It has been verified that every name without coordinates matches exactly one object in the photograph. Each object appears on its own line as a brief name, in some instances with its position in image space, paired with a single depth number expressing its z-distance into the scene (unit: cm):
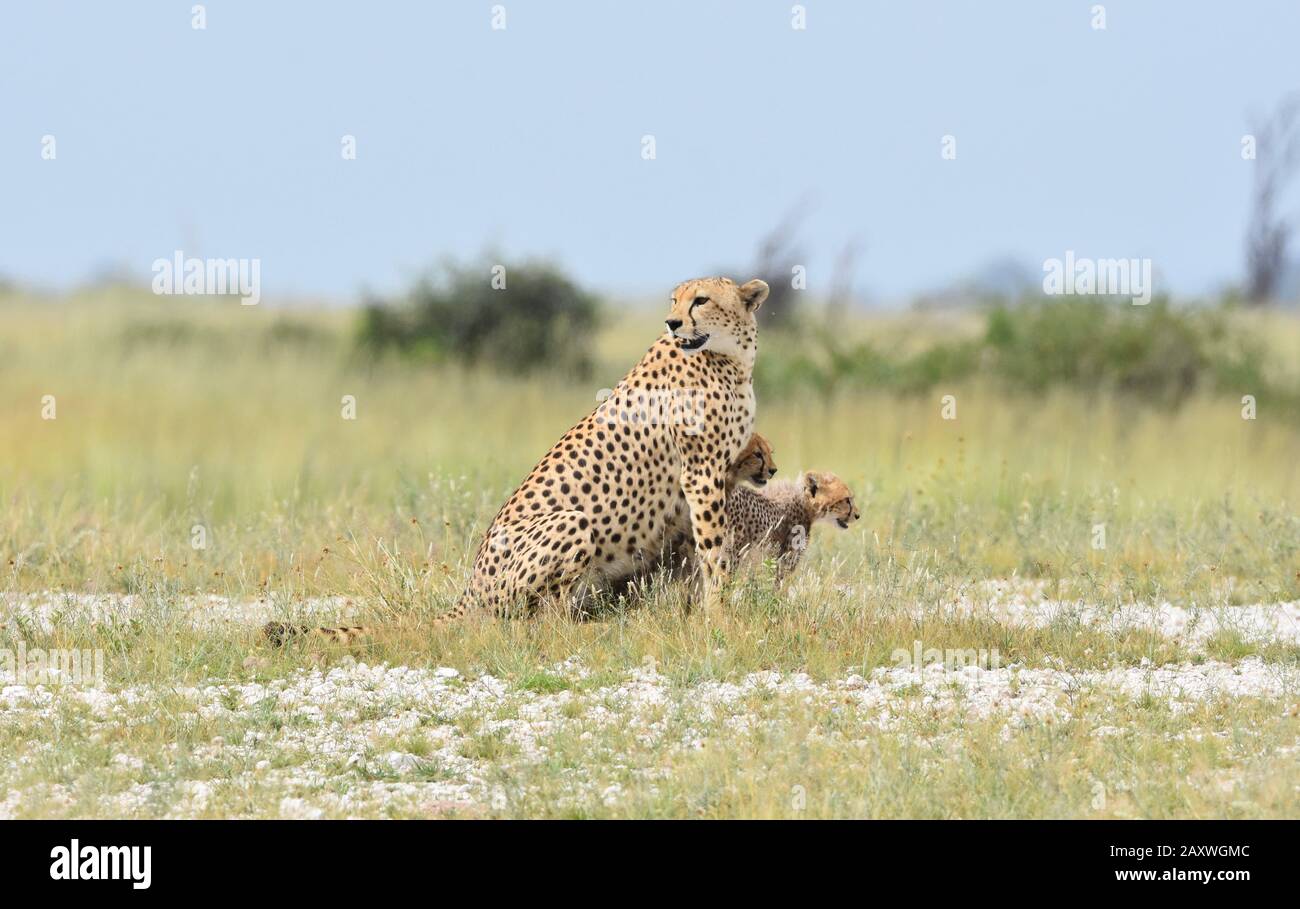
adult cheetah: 1255
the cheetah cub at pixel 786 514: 1412
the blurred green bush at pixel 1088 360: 3200
